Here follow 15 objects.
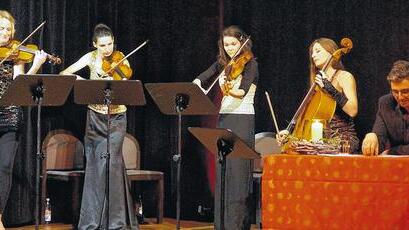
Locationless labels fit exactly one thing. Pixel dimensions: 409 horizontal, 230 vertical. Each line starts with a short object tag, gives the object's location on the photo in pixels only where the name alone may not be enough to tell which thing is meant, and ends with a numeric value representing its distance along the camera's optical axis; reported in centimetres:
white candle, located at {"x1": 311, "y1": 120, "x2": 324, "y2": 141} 866
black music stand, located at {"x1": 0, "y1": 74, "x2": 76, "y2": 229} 1007
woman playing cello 998
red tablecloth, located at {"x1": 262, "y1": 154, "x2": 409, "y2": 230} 782
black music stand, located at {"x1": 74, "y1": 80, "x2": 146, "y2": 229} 1052
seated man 873
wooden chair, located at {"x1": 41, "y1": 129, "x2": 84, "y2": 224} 1248
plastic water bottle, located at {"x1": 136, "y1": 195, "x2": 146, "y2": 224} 1349
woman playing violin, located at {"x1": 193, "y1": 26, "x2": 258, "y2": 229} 1067
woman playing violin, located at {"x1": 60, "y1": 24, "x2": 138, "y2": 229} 1144
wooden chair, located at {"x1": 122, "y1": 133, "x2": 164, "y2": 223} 1336
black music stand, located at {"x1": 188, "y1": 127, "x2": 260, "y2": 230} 837
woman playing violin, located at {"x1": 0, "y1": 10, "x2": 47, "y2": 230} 1096
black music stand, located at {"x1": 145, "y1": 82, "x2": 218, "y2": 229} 996
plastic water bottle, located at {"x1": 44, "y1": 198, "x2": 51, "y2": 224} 1307
